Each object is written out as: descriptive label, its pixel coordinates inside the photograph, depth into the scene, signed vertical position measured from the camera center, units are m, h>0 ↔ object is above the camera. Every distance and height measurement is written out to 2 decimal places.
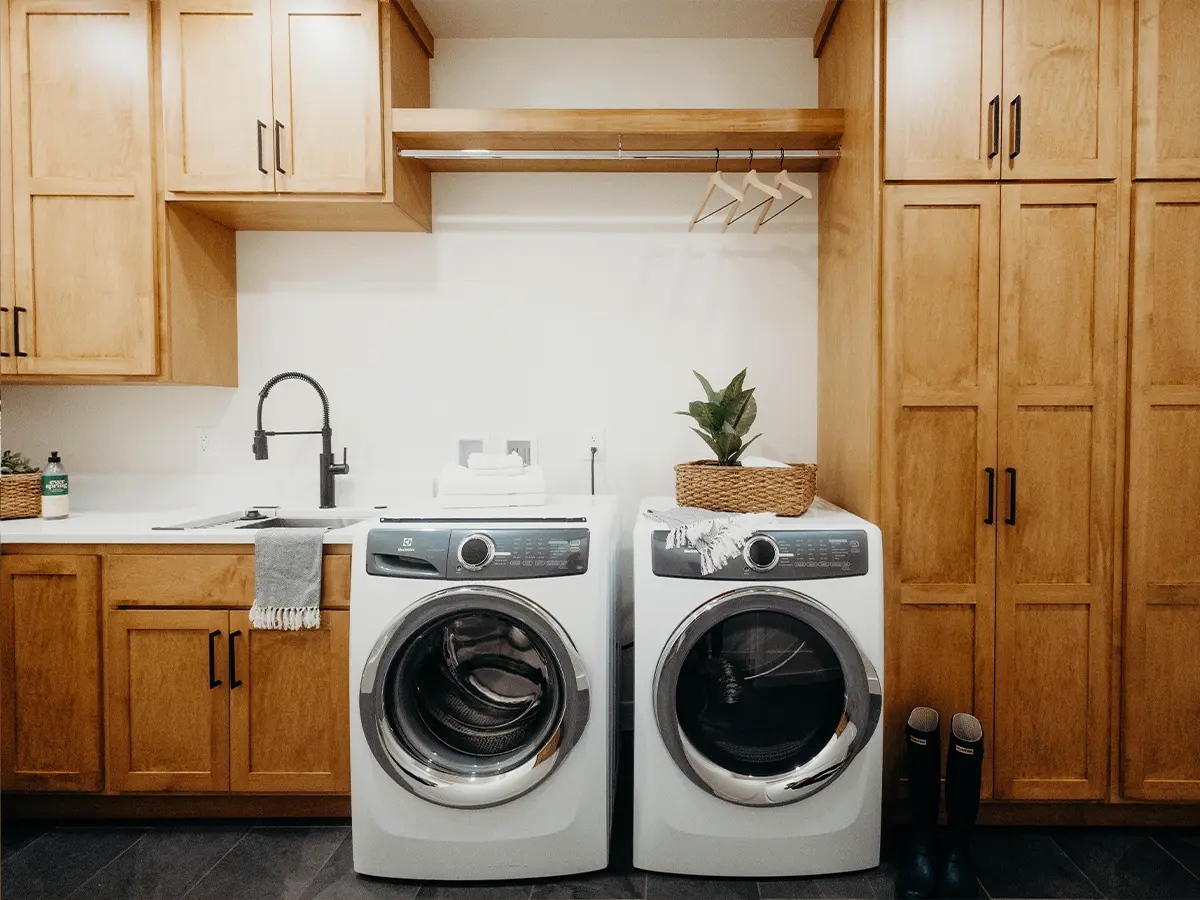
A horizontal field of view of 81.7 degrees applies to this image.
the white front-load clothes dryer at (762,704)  1.77 -0.72
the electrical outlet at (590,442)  2.65 -0.06
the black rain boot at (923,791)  1.82 -0.98
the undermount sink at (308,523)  2.52 -0.35
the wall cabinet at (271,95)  2.19 +1.06
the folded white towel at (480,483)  2.09 -0.17
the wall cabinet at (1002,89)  1.95 +0.95
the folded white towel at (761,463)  2.01 -0.11
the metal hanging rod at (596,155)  2.28 +0.91
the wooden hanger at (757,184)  2.19 +0.78
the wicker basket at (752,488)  1.97 -0.18
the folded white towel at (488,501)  2.06 -0.22
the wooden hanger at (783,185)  2.17 +0.77
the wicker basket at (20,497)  2.35 -0.24
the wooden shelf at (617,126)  2.22 +0.97
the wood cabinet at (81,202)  2.20 +0.72
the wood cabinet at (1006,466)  1.97 -0.11
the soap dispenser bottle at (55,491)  2.38 -0.22
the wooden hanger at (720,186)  2.20 +0.77
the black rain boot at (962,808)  1.79 -1.01
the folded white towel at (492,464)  2.13 -0.11
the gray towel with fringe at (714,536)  1.79 -0.28
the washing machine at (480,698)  1.76 -0.71
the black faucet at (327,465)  2.51 -0.14
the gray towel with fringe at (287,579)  2.01 -0.44
